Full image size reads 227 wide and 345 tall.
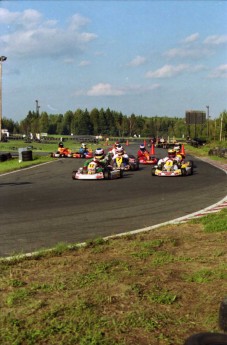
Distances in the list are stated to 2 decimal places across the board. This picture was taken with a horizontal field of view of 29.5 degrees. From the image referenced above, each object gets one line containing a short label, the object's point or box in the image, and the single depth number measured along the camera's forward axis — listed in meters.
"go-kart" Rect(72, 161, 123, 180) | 14.41
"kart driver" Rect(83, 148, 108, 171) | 14.87
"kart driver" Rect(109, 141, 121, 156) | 18.41
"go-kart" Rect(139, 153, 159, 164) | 21.45
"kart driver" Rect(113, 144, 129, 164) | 17.72
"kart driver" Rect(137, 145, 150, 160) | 21.73
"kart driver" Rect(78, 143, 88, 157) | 26.71
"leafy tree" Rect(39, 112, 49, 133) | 127.61
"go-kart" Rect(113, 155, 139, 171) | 17.61
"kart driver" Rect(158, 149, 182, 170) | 15.70
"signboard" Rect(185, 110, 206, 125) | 60.50
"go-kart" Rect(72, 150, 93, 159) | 26.64
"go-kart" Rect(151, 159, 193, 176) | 15.38
